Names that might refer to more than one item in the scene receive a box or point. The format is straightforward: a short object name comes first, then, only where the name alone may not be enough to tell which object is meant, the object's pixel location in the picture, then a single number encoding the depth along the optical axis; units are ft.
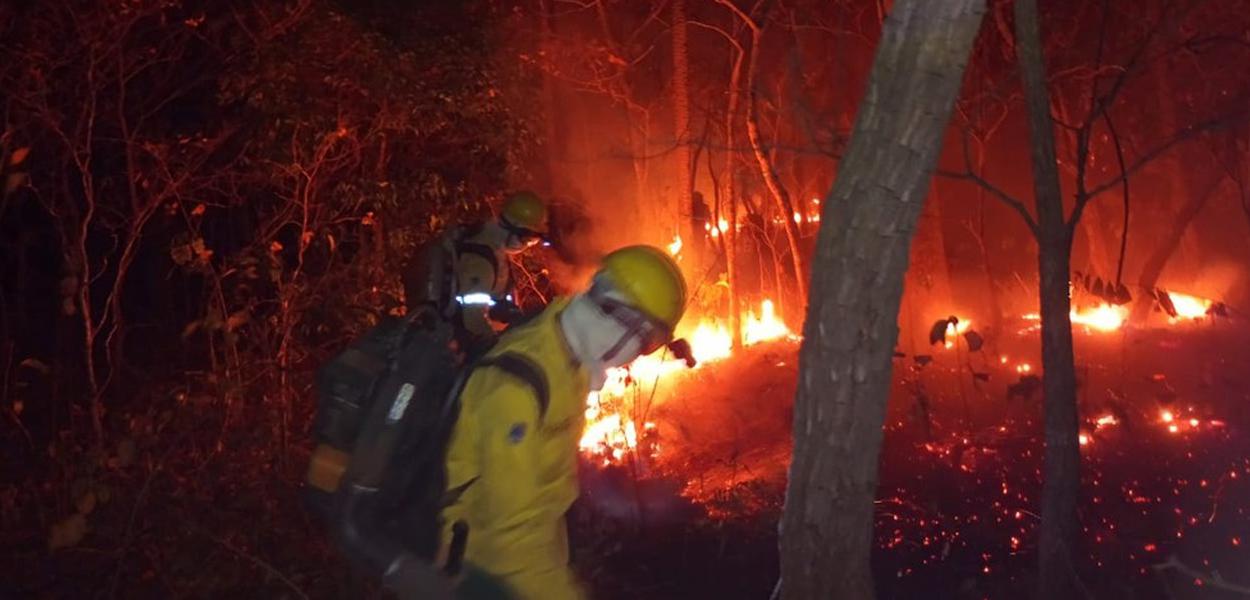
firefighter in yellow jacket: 8.48
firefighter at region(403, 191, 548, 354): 16.17
